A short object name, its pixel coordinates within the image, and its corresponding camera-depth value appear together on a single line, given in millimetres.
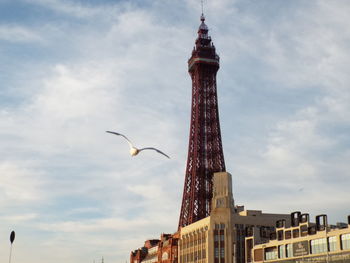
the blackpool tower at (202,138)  140375
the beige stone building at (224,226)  112375
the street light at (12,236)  62962
